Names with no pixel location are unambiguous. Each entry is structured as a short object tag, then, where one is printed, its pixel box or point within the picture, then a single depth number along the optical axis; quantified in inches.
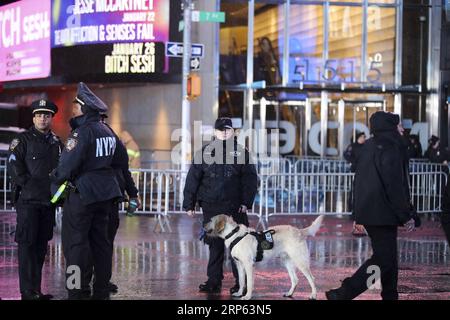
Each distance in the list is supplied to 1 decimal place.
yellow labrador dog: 354.9
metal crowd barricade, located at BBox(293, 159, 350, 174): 835.4
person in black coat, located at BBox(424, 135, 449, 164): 817.5
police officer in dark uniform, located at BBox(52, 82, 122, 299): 323.0
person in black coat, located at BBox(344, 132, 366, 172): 683.1
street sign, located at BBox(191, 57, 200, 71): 736.6
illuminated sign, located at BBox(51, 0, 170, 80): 972.6
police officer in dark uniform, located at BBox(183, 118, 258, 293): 377.7
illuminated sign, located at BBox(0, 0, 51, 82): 1122.0
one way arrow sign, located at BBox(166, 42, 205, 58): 725.9
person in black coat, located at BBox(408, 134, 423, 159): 928.9
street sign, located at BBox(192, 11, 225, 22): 706.8
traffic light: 717.3
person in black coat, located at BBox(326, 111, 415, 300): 319.6
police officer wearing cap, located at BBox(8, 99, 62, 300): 343.3
